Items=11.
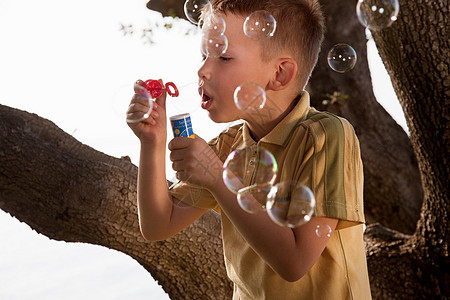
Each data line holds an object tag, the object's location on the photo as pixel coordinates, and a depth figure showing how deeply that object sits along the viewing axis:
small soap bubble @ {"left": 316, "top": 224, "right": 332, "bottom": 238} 1.41
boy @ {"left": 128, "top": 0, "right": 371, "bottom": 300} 1.43
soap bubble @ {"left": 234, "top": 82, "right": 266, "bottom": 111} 1.45
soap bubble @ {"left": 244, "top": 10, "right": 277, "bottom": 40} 1.49
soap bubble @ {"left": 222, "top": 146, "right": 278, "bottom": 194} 1.48
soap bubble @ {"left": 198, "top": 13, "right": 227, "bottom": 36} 1.53
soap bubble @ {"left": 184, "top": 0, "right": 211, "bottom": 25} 2.07
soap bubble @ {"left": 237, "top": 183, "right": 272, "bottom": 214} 1.41
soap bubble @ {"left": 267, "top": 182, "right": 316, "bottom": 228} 1.39
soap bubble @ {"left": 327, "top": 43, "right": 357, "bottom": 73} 2.23
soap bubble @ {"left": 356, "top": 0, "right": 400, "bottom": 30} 2.08
